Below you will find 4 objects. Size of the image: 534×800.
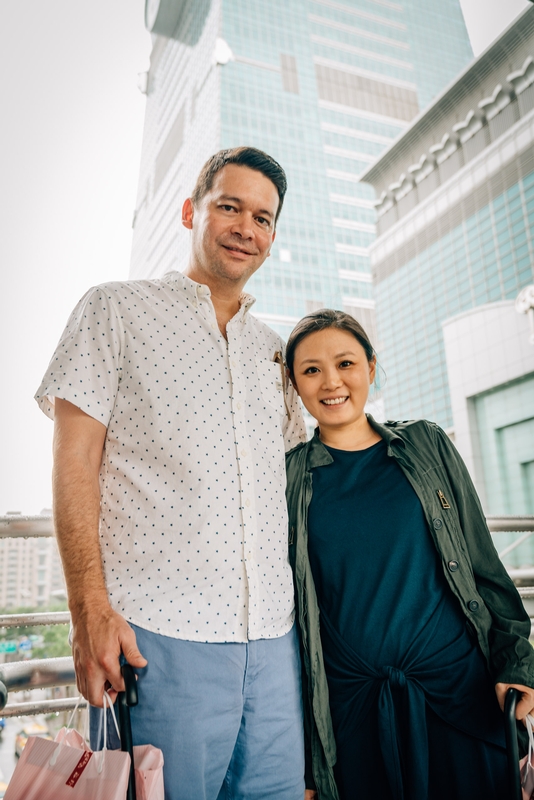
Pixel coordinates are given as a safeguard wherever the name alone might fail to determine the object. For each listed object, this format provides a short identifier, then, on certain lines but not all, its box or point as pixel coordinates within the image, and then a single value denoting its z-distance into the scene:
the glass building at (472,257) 26.33
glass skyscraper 41.47
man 0.86
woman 0.98
